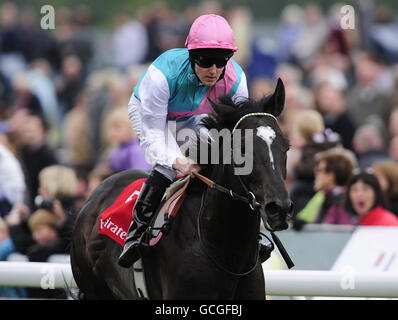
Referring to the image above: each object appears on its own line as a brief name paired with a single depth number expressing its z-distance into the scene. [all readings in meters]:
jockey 11.19
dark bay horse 10.05
